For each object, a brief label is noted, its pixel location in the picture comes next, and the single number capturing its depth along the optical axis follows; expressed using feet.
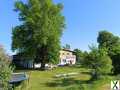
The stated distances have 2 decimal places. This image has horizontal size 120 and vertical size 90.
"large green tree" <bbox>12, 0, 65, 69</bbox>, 80.52
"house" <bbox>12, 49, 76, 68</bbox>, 94.87
